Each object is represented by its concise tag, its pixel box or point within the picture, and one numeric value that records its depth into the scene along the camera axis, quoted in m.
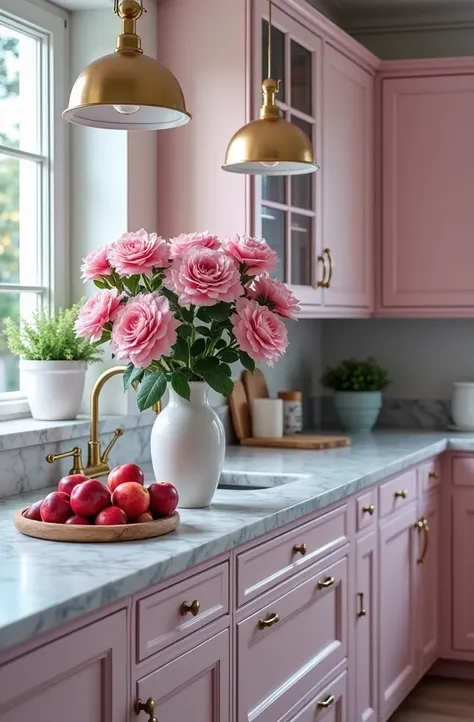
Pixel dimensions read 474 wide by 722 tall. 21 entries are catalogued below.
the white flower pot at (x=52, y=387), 2.91
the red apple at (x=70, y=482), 2.18
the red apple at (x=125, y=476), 2.22
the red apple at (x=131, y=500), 2.12
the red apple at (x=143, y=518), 2.12
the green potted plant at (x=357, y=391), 4.35
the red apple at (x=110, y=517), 2.08
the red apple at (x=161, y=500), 2.18
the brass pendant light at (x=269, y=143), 2.54
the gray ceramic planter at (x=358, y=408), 4.34
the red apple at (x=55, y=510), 2.09
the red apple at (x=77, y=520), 2.08
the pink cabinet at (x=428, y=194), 4.25
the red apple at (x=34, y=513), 2.13
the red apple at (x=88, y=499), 2.08
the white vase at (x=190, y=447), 2.46
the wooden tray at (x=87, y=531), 2.04
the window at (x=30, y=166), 2.98
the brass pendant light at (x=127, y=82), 1.96
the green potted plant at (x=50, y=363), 2.91
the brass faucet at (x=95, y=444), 2.60
